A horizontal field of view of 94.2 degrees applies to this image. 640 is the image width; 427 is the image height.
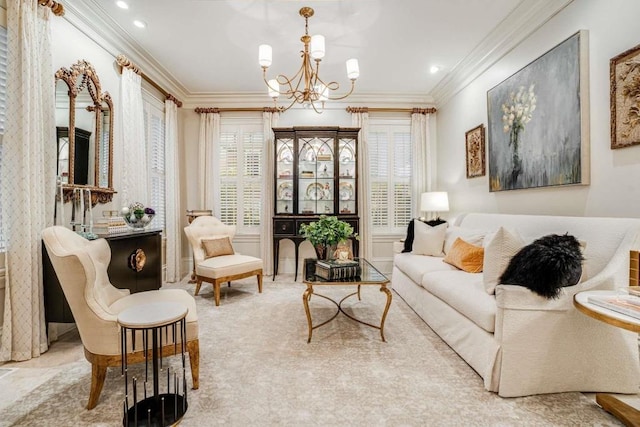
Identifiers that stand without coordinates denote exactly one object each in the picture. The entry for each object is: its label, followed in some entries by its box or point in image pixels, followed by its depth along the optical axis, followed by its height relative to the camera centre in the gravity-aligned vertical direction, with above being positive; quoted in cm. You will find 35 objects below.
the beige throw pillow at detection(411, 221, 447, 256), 371 -36
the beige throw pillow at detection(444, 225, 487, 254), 305 -27
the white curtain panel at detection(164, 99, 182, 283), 438 +25
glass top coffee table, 247 -59
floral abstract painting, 233 +82
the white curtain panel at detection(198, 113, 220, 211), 486 +92
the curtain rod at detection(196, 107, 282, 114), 485 +168
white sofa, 175 -79
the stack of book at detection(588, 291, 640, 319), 130 -43
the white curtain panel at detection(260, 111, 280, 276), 486 +31
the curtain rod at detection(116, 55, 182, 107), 331 +173
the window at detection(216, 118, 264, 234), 502 +66
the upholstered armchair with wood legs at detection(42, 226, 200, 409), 159 -54
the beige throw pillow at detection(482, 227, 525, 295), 202 -28
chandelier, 239 +130
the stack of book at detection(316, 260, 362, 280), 259 -51
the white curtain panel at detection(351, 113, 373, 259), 486 +42
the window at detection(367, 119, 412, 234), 506 +63
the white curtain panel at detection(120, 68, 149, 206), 336 +84
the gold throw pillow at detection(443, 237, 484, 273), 283 -45
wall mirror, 260 +76
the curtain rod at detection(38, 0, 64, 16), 235 +167
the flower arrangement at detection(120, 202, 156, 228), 304 -3
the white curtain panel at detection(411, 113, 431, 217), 495 +99
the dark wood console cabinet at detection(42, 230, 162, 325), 230 -51
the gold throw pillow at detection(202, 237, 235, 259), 379 -45
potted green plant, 297 -22
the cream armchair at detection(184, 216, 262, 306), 340 -60
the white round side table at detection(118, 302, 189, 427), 147 -75
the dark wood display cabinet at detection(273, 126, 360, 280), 469 +59
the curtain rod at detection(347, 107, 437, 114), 491 +169
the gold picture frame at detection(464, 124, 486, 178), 368 +77
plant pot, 302 -40
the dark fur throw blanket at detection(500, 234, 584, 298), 170 -32
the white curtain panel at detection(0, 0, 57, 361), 215 +18
